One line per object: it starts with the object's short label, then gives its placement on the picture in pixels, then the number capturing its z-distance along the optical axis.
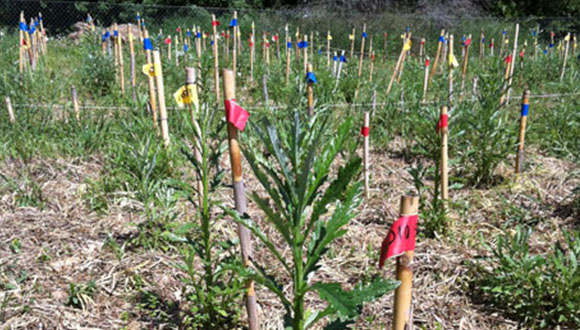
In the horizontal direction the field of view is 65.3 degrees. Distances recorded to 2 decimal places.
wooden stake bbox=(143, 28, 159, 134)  3.57
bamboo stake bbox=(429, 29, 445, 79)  6.18
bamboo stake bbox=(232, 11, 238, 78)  6.03
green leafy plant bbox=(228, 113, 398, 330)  1.13
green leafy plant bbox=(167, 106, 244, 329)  1.81
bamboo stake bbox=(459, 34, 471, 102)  5.45
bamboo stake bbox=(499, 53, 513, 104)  4.81
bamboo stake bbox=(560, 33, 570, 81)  6.91
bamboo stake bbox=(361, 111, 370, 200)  3.04
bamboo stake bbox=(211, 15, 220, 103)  4.80
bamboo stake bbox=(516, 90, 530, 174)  3.28
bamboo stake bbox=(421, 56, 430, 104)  5.04
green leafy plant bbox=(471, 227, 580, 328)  1.95
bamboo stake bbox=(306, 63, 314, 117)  3.12
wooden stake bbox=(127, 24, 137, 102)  4.38
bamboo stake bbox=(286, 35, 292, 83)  6.17
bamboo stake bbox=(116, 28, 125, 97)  5.13
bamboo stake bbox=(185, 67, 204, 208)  1.87
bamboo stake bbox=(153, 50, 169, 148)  3.19
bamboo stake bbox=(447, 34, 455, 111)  3.91
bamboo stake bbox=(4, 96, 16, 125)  3.79
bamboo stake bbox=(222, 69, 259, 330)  1.59
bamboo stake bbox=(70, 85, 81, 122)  3.95
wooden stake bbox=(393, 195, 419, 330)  1.25
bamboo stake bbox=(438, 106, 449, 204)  2.64
